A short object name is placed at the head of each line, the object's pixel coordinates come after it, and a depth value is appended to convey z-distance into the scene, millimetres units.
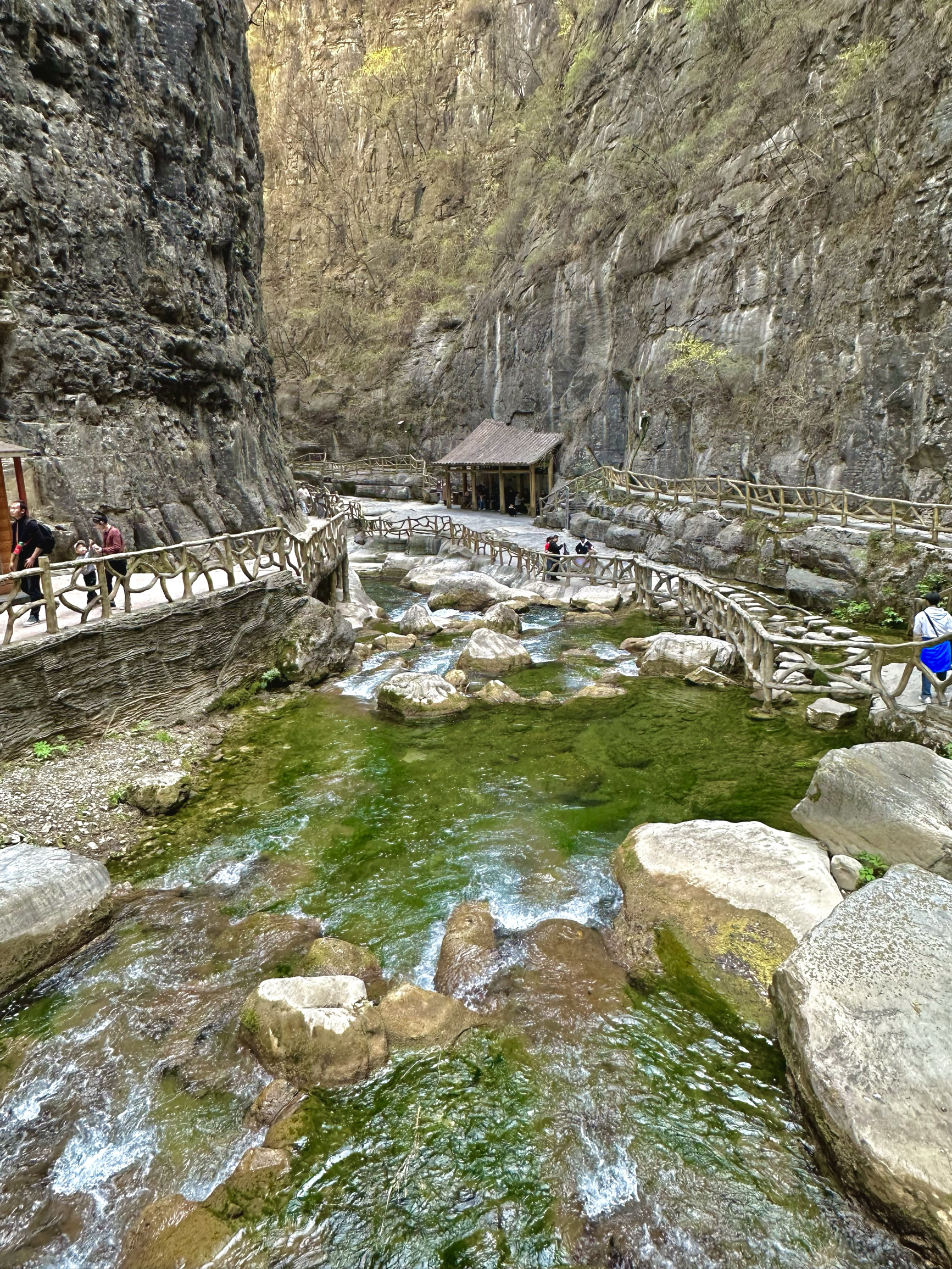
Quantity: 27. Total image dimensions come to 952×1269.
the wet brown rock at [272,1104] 4789
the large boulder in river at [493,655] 14945
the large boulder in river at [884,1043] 3791
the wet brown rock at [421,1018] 5453
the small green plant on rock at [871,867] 6406
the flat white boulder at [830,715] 10984
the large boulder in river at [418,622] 18438
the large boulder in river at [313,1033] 5090
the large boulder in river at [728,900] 5801
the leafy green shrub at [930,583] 15078
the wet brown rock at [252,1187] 4262
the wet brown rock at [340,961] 6035
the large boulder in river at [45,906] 5961
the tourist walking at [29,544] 10867
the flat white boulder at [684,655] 14109
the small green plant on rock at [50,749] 9305
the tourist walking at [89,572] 10570
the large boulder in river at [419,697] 12195
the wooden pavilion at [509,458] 35031
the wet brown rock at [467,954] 6031
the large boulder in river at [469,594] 21672
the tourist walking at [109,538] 12312
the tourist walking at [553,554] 23312
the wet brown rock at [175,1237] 3996
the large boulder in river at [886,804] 6367
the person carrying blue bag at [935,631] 9172
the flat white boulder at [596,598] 20531
